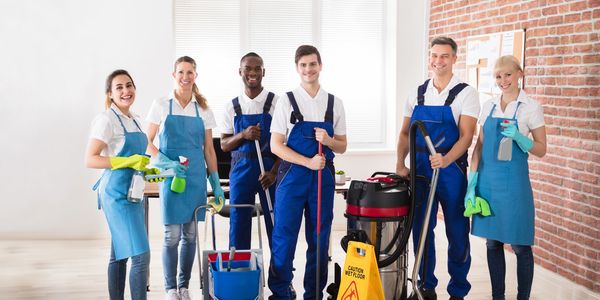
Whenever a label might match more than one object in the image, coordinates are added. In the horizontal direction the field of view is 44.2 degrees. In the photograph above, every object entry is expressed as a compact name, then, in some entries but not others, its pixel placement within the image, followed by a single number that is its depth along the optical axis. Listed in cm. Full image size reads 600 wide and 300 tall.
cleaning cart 377
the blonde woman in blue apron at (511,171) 393
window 650
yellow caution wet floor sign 345
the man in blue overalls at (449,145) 401
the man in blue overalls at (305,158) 389
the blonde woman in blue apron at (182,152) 412
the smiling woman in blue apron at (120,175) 364
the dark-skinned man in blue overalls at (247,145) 436
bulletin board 499
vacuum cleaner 362
